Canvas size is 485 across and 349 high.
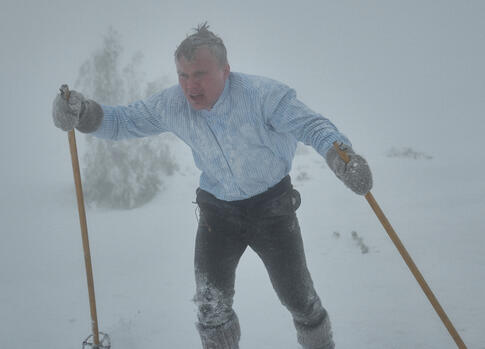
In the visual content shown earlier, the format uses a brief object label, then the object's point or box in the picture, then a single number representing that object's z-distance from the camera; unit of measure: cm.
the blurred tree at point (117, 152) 750
